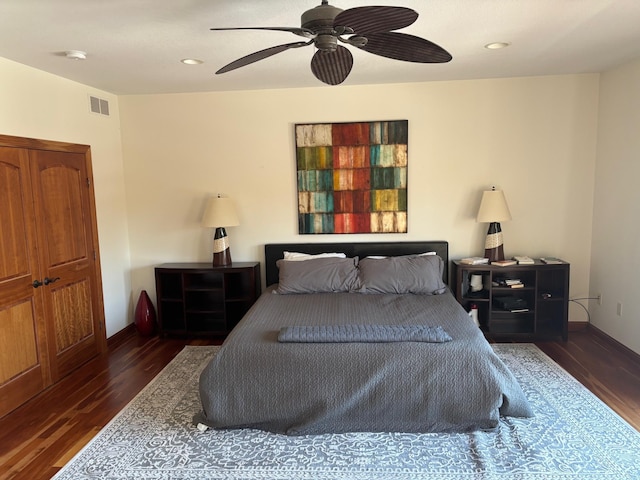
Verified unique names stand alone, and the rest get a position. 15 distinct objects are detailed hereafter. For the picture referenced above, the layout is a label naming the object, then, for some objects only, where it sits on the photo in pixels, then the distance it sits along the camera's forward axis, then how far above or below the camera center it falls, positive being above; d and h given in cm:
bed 258 -113
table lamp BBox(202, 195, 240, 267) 425 -26
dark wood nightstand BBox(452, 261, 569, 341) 405 -103
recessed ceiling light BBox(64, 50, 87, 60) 301 +101
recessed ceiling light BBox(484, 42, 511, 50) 308 +103
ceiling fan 170 +68
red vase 451 -124
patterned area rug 229 -146
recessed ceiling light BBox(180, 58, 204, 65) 330 +103
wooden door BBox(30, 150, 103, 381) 341 -49
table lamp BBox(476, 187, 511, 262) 406 -26
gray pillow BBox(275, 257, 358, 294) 393 -75
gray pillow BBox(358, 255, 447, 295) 383 -75
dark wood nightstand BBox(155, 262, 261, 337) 433 -102
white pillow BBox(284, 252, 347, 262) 427 -61
